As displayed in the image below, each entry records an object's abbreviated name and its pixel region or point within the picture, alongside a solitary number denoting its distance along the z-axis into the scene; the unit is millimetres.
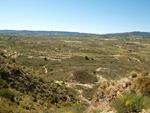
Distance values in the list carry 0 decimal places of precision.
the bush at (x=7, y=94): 9716
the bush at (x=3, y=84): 11670
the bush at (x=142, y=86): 8780
